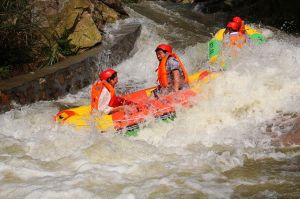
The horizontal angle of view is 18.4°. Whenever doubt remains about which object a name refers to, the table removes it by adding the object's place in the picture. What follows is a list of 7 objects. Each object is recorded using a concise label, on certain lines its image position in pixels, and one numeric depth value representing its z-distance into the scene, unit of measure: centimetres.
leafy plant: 1854
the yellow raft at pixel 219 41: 1717
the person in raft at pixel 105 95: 1275
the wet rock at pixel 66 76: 1531
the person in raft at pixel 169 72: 1379
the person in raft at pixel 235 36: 1716
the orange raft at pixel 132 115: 1271
